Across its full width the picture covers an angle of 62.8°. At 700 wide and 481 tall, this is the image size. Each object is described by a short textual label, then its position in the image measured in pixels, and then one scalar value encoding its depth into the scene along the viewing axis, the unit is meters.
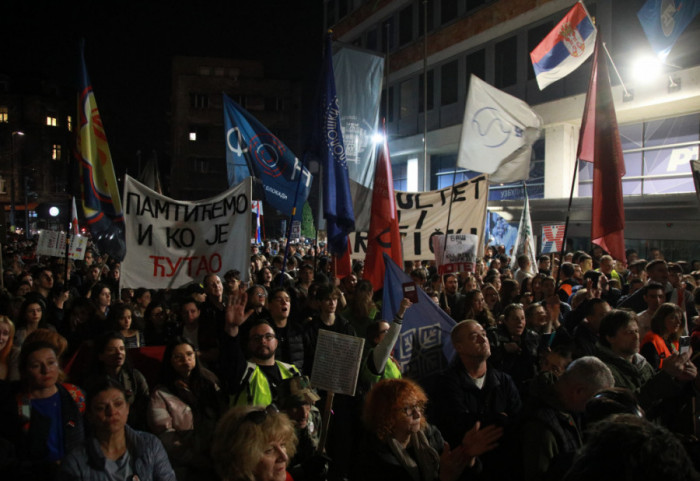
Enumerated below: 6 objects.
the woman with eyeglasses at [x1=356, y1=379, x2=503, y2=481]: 3.09
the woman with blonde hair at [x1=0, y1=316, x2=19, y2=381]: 4.64
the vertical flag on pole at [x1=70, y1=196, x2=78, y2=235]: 14.18
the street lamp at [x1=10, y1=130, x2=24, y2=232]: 45.35
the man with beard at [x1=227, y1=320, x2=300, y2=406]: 4.13
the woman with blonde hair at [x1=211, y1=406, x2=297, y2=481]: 2.83
